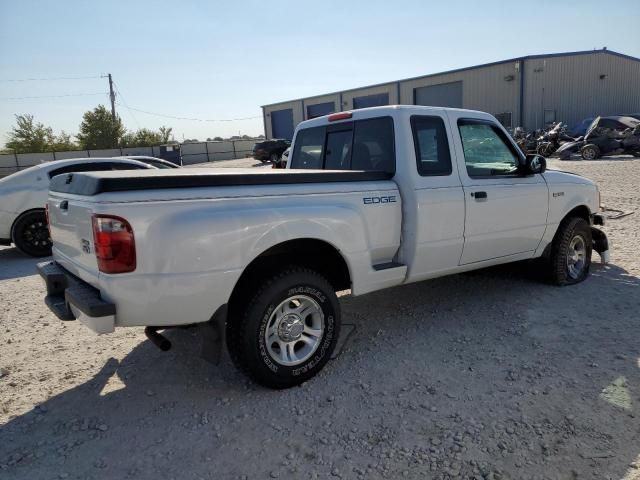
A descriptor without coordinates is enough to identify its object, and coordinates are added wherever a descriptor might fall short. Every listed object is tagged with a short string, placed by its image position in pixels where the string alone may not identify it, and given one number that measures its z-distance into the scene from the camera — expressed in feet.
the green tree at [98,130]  171.63
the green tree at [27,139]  169.27
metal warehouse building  97.14
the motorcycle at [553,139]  71.30
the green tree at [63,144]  169.37
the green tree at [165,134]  210.59
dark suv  99.04
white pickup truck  9.06
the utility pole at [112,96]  162.71
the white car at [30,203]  25.20
